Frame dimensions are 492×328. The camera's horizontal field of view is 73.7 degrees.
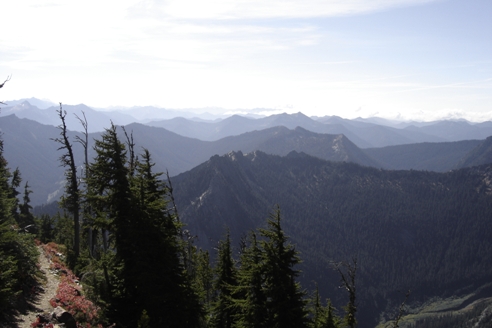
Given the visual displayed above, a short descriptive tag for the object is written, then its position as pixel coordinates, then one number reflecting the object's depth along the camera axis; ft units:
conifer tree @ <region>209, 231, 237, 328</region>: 101.68
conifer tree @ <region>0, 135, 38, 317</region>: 60.39
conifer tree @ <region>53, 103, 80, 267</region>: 126.21
